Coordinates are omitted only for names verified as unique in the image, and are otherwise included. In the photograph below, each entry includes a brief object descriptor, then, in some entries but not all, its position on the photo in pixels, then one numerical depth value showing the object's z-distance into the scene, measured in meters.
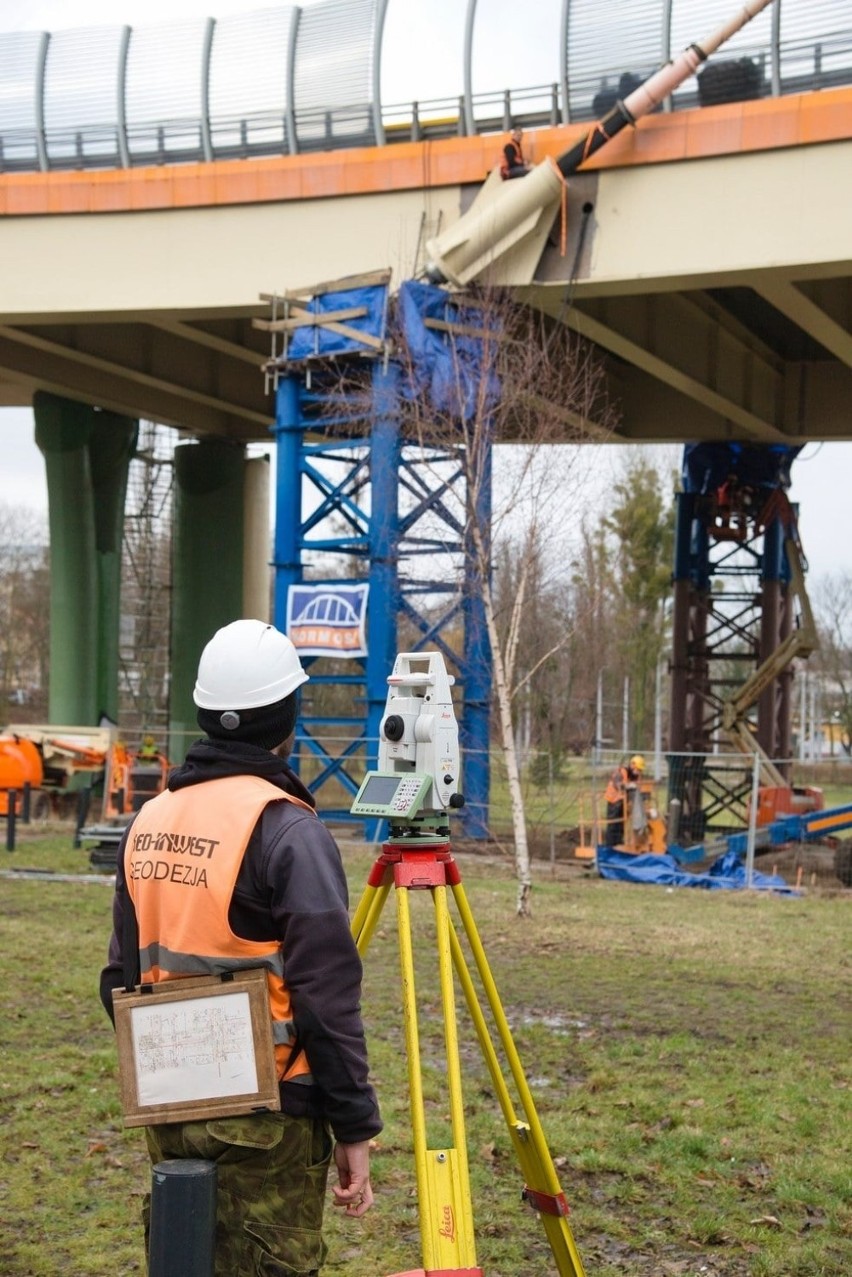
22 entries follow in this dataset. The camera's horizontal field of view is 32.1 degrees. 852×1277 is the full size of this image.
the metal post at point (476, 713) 21.36
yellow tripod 3.83
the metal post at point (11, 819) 18.58
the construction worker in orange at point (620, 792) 21.92
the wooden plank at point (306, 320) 22.11
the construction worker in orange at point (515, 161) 21.39
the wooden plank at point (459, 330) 18.50
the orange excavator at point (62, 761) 23.42
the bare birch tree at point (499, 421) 15.55
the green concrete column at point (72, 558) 33.19
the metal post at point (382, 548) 21.22
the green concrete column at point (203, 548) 38.06
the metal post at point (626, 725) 39.39
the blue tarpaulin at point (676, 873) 19.33
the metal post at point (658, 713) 43.58
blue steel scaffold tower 21.52
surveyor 3.18
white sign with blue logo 22.67
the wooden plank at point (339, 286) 22.03
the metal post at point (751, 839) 18.84
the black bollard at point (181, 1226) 3.07
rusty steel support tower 30.08
